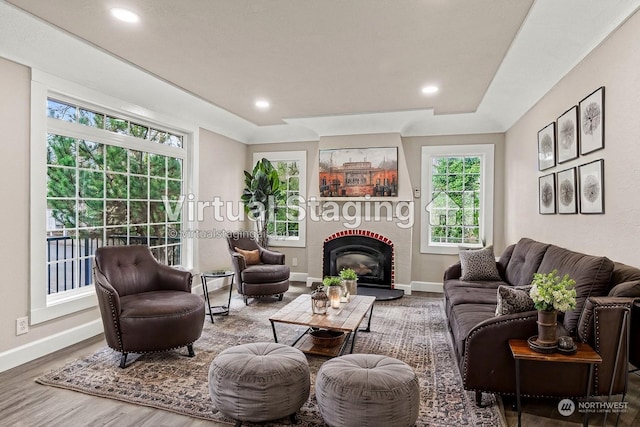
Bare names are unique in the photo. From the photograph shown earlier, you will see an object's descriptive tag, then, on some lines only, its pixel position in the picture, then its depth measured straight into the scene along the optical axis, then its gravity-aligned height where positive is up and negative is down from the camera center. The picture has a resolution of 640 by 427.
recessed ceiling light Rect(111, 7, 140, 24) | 2.43 +1.38
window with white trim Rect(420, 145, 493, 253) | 5.59 +0.27
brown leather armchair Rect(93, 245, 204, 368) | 2.88 -0.76
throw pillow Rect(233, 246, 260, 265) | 5.26 -0.61
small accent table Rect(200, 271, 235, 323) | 4.18 -1.16
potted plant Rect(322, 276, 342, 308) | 3.43 -0.73
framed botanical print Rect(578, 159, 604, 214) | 2.69 +0.22
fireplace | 5.76 -0.68
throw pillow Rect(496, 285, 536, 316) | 2.35 -0.57
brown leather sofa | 2.03 -0.75
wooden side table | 1.93 -0.77
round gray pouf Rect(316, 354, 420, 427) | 1.89 -0.98
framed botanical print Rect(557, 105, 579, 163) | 3.08 +0.72
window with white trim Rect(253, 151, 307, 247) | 6.44 +0.25
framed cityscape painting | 5.66 +0.69
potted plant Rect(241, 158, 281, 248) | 5.96 +0.36
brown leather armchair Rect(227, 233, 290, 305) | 4.84 -0.85
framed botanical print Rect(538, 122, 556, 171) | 3.53 +0.70
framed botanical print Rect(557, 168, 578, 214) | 3.09 +0.21
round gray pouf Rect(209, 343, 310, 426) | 2.02 -0.99
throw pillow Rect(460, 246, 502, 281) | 4.11 -0.59
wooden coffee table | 2.96 -0.89
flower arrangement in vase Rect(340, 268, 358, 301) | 3.81 -0.70
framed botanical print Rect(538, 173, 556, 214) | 3.52 +0.22
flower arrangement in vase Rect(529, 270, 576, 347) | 2.00 -0.49
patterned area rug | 2.29 -1.24
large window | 3.20 +0.24
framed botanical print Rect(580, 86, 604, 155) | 2.67 +0.73
